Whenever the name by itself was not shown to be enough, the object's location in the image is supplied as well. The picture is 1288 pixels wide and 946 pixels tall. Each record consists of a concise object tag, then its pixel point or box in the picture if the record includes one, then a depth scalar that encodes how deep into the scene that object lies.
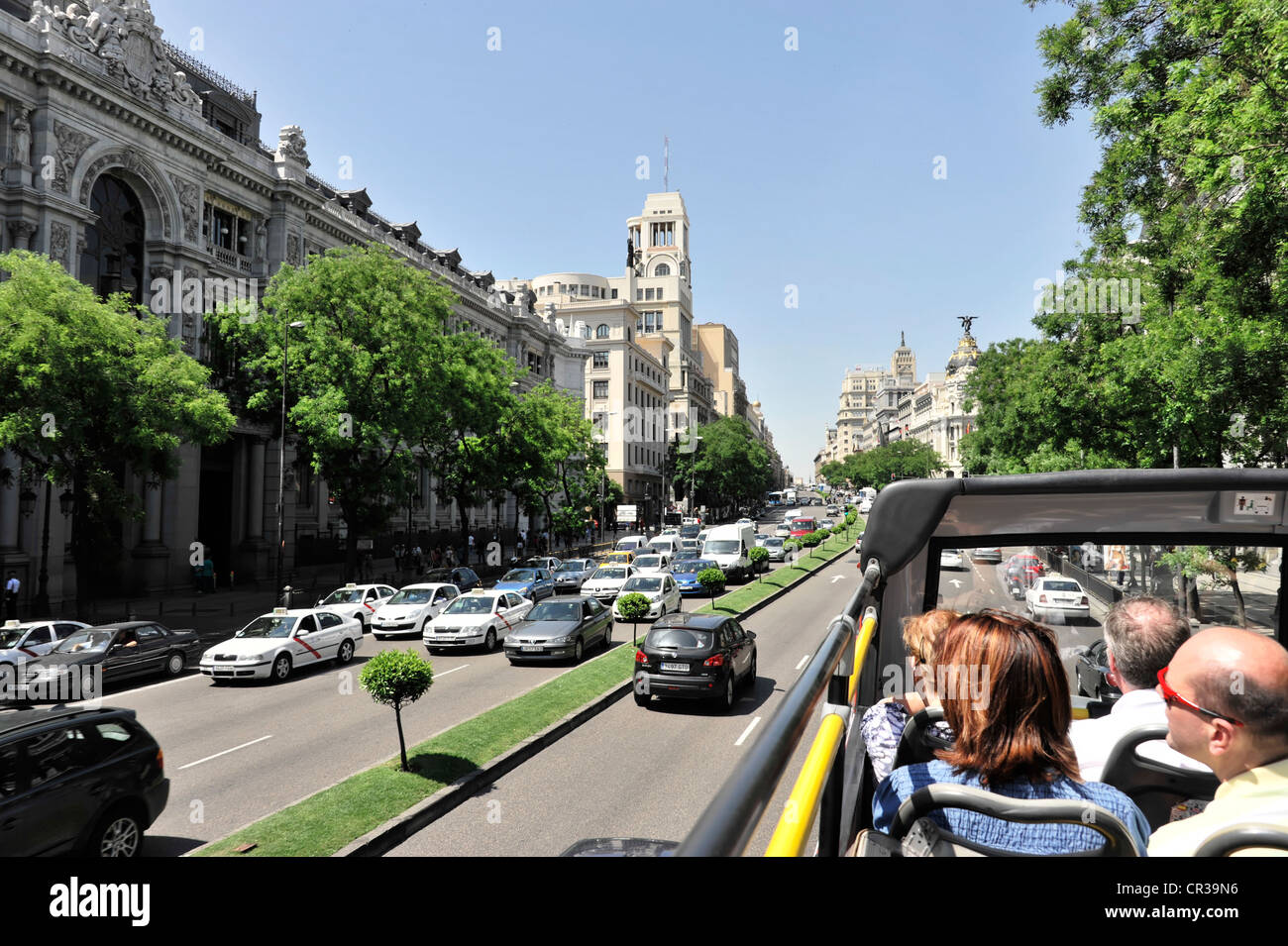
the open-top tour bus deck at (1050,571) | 2.79
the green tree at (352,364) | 30.08
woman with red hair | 2.15
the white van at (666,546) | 45.66
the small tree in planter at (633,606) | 23.41
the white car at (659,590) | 26.81
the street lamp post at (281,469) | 27.98
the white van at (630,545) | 50.09
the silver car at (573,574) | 33.16
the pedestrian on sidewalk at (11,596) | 24.66
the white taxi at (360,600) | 25.77
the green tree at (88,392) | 20.02
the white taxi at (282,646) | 17.97
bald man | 1.94
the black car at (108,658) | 16.38
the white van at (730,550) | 38.50
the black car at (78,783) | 6.86
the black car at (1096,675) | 4.15
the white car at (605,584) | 30.17
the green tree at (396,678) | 11.43
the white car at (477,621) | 21.47
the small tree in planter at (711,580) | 29.72
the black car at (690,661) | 14.47
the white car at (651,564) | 35.99
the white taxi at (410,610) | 24.59
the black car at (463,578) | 34.56
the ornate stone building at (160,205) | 27.55
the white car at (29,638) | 16.78
